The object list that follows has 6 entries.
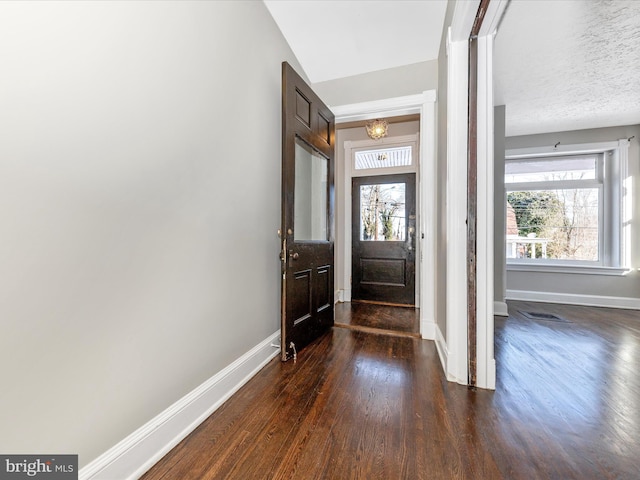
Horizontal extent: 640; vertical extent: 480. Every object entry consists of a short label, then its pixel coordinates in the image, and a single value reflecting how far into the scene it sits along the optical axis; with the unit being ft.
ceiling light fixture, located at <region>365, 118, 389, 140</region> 10.76
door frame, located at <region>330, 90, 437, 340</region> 8.27
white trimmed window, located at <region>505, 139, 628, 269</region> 12.95
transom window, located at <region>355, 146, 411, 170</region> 13.05
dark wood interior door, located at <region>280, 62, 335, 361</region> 6.47
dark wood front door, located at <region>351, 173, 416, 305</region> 13.03
